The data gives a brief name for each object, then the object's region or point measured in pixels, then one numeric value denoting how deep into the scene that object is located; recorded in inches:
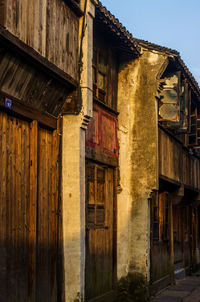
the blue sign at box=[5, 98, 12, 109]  304.9
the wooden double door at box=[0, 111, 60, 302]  307.4
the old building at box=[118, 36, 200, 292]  541.0
